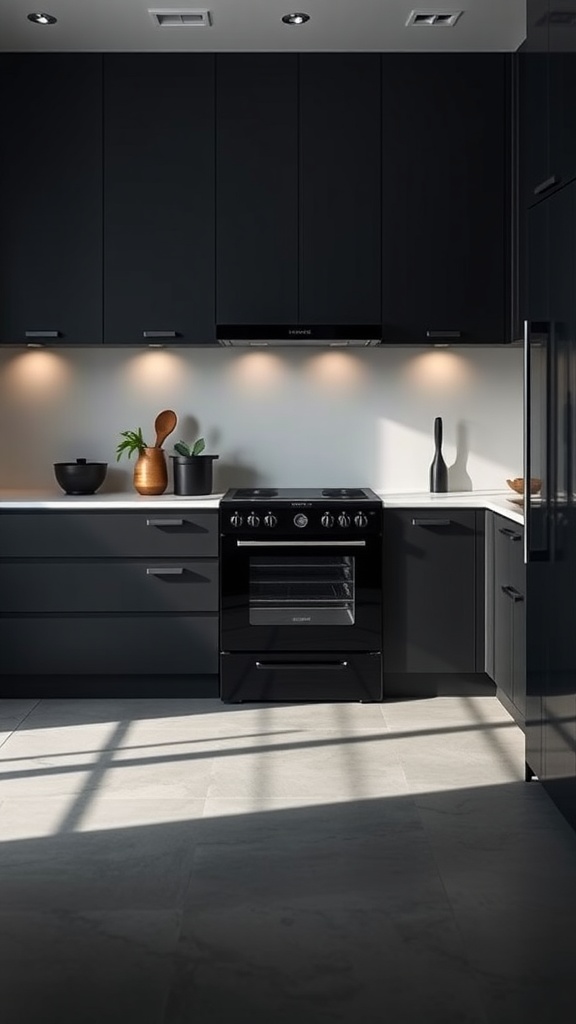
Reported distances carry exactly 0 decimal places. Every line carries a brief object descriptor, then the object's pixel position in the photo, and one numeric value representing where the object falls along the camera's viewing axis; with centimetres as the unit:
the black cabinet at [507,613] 414
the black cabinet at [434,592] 480
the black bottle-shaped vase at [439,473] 524
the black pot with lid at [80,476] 507
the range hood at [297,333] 485
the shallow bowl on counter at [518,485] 505
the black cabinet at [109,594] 478
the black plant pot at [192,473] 507
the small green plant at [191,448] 512
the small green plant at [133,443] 517
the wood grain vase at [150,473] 514
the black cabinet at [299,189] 489
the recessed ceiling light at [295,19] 446
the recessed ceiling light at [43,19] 446
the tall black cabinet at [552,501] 319
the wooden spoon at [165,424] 525
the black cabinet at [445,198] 488
